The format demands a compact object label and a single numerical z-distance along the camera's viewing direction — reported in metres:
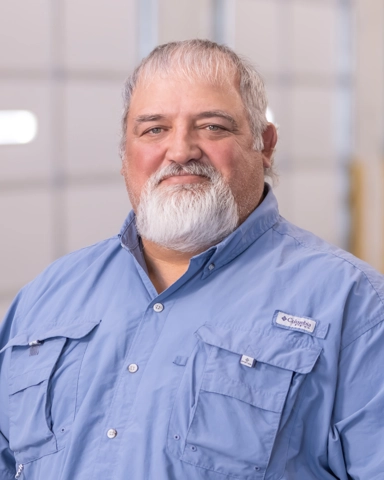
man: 1.23
